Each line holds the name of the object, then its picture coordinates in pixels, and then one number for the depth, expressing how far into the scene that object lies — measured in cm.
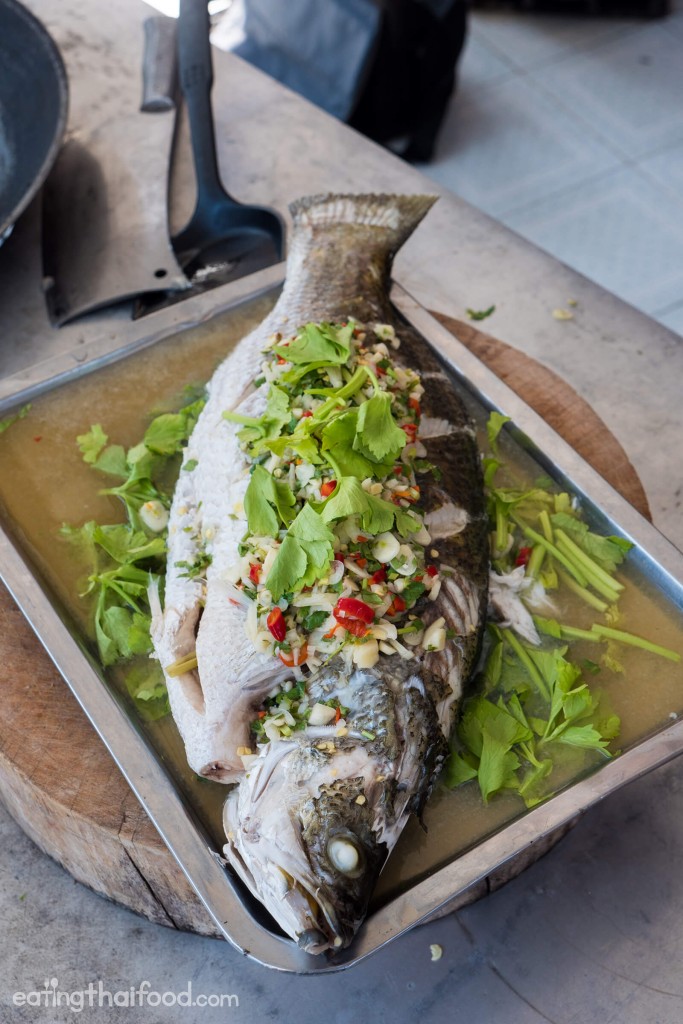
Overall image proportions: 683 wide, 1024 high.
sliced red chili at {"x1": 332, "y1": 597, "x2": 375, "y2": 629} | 102
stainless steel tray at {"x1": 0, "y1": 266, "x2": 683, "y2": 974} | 99
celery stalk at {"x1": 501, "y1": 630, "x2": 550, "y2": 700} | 109
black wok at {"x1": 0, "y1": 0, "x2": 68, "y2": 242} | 130
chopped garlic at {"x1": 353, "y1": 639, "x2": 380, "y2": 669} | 102
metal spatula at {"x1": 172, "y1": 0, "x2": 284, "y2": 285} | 133
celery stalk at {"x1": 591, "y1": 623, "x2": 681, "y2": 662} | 110
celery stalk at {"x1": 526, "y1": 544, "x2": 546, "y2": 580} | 113
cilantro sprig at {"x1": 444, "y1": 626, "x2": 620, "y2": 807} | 106
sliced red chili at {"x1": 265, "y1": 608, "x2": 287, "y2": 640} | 103
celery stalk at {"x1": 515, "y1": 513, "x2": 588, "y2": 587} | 113
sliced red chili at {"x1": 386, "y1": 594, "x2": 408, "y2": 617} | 104
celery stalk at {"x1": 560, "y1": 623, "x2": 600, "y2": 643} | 111
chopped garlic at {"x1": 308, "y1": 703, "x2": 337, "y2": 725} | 101
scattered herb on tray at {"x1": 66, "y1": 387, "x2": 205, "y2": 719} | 110
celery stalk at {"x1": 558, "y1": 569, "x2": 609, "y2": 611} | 113
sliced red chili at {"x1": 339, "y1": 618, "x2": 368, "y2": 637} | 102
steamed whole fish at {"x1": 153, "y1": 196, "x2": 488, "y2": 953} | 99
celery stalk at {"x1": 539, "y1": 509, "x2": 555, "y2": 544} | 115
